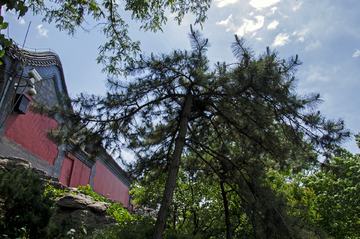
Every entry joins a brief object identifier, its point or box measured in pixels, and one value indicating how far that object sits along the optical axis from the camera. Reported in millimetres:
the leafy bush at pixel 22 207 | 3334
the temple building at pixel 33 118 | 6555
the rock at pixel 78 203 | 5343
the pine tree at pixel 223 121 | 3750
